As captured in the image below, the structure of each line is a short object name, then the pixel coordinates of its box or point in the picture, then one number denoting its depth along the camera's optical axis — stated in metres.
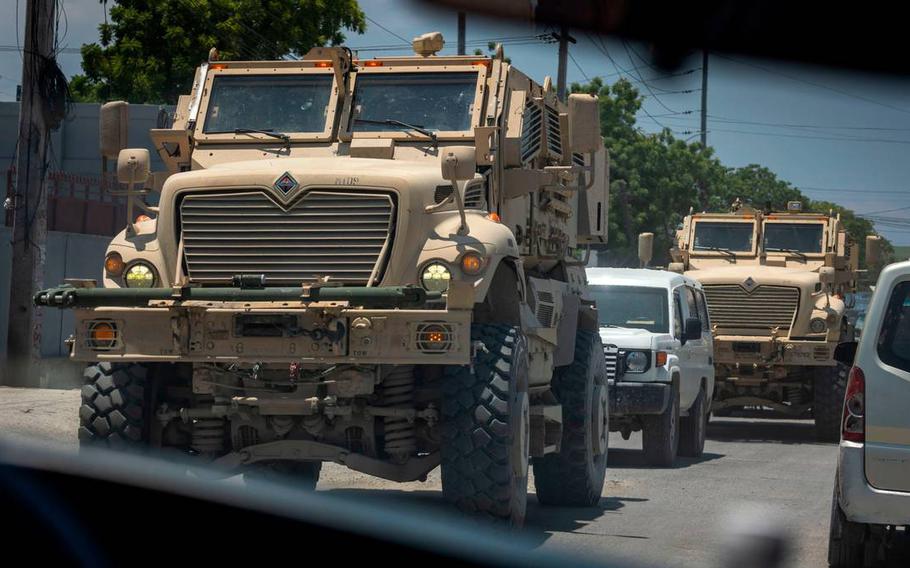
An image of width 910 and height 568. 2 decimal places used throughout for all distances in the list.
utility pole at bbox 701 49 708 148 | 53.09
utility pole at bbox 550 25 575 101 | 31.33
